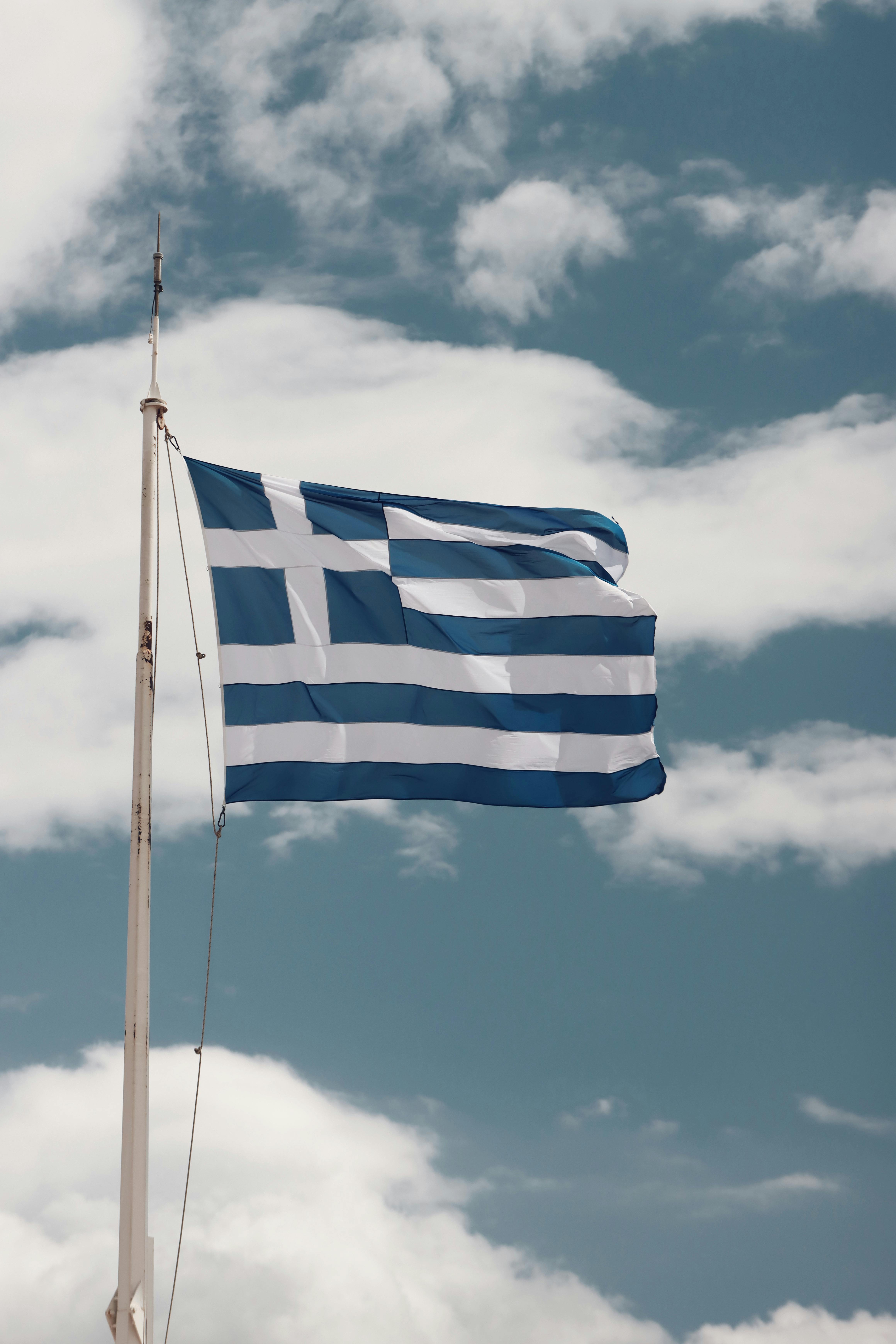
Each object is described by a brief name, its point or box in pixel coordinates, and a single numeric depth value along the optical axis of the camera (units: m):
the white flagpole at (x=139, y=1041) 16.44
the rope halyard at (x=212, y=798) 19.16
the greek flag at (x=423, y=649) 20.58
